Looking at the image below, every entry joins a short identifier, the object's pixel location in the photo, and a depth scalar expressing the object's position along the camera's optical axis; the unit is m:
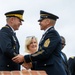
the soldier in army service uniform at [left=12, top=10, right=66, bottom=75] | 7.16
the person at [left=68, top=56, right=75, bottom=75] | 11.42
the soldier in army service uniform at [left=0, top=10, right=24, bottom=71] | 7.61
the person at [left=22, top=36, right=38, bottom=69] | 9.25
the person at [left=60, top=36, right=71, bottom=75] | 9.85
